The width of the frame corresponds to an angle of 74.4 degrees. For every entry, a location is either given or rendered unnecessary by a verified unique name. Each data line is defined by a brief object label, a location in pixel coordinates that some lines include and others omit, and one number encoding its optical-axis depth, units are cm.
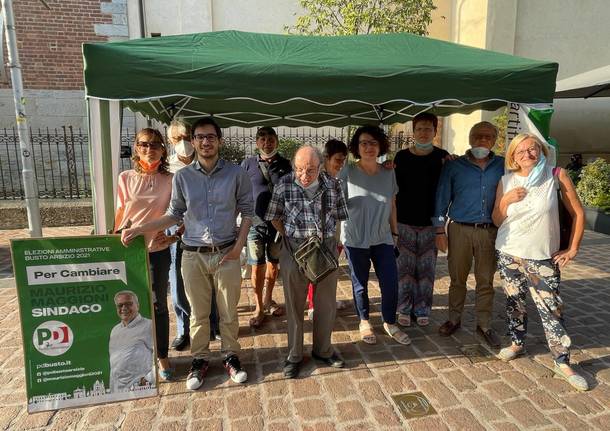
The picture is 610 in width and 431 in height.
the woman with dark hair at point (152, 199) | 289
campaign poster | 257
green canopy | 279
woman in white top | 293
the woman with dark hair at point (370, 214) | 345
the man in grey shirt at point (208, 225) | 288
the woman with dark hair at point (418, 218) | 371
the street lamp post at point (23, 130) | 589
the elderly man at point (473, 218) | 338
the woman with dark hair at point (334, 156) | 361
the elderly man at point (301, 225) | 298
